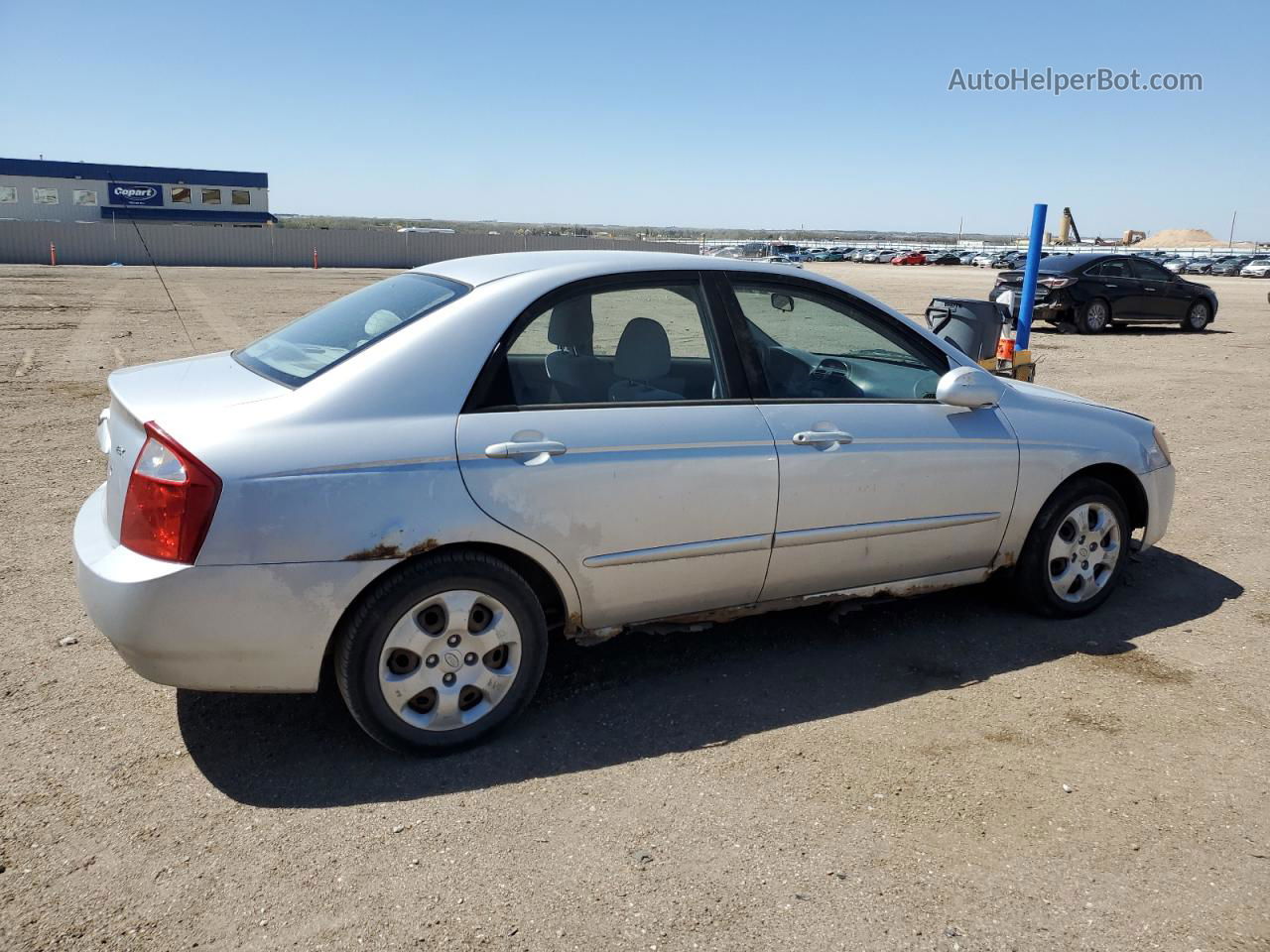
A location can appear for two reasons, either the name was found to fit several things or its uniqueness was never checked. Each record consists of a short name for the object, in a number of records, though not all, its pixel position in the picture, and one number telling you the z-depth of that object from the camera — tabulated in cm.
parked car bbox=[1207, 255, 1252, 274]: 5984
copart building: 5978
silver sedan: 305
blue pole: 938
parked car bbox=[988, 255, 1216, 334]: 1859
